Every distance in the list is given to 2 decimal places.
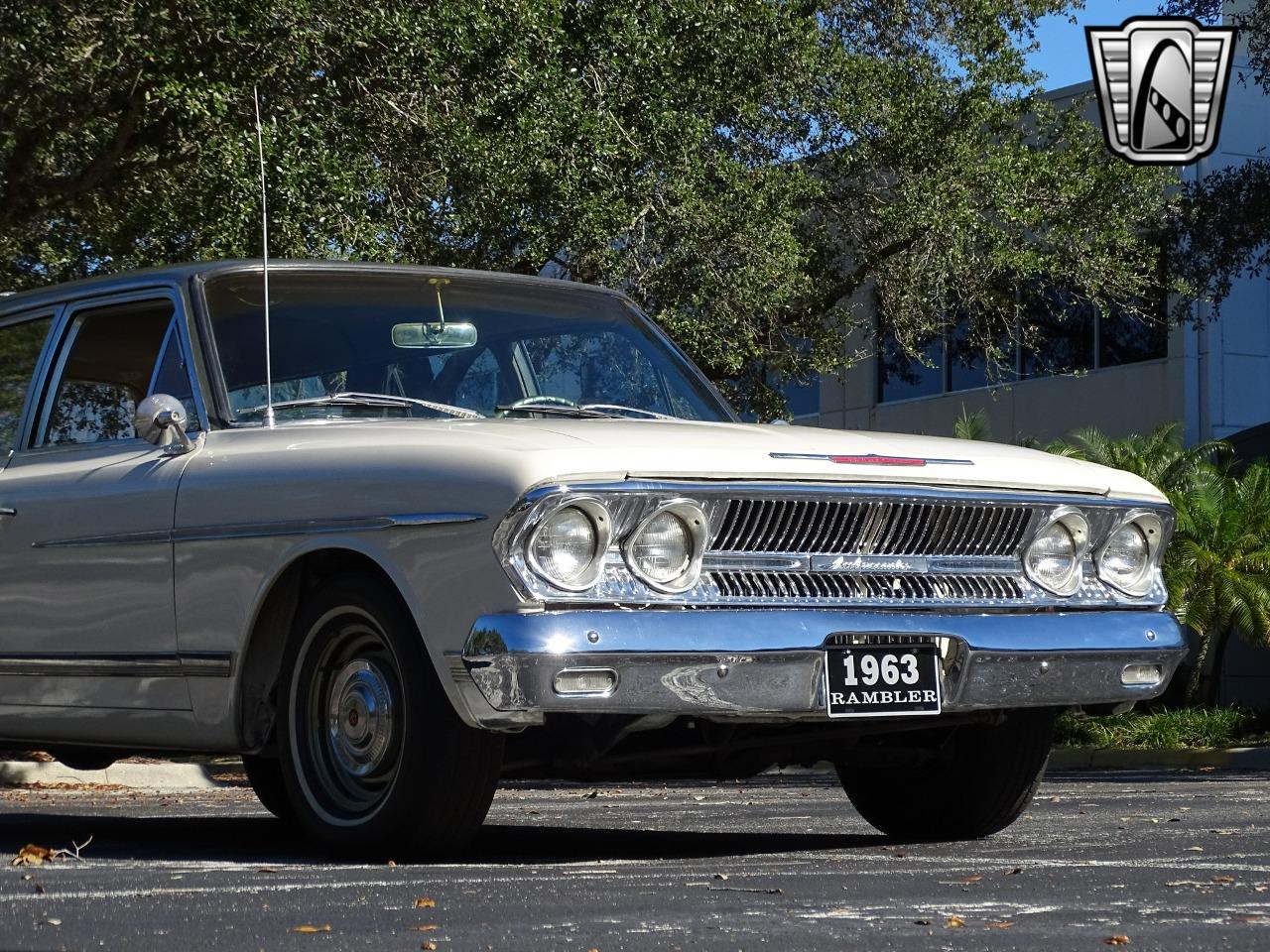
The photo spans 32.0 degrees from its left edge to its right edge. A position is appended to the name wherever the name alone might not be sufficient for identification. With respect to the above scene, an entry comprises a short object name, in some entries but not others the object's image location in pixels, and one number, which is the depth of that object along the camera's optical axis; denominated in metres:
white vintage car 5.70
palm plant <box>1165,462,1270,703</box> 26.17
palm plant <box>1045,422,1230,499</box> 27.45
